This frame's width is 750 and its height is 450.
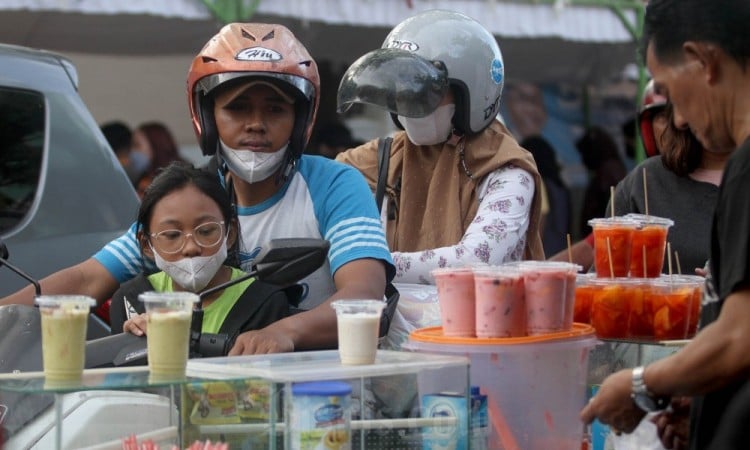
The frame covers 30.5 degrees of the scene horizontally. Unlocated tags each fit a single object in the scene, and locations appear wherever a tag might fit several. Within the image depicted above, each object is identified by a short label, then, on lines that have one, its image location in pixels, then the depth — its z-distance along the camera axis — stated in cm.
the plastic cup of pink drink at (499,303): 348
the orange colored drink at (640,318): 385
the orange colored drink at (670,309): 384
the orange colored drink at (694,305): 388
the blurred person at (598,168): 1138
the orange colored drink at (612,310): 386
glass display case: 316
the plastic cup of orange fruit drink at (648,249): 396
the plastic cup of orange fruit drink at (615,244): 396
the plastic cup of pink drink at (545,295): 353
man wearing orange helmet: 419
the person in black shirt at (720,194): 283
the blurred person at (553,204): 1082
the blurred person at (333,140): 1070
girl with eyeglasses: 401
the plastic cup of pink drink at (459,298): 354
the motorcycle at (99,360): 343
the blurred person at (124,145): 1034
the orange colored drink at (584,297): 394
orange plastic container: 351
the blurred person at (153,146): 1049
